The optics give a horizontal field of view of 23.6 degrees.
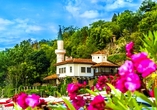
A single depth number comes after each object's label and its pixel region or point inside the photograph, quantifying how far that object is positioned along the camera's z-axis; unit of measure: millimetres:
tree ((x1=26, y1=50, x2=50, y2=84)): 60438
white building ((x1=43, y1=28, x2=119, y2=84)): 49906
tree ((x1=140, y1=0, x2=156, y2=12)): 62891
